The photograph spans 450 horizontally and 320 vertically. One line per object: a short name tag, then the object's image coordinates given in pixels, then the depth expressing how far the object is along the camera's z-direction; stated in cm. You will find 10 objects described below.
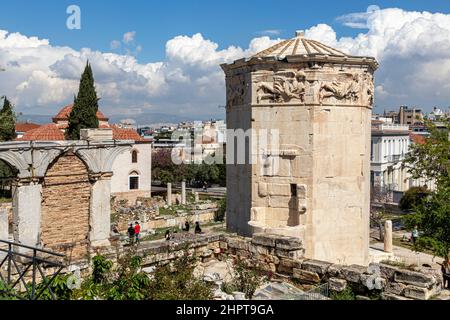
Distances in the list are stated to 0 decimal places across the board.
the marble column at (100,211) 1689
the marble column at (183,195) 4050
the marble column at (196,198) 4078
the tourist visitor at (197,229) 2464
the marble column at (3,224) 1670
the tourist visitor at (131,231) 2251
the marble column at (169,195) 4016
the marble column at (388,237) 2258
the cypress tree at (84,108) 3562
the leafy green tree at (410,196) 3472
